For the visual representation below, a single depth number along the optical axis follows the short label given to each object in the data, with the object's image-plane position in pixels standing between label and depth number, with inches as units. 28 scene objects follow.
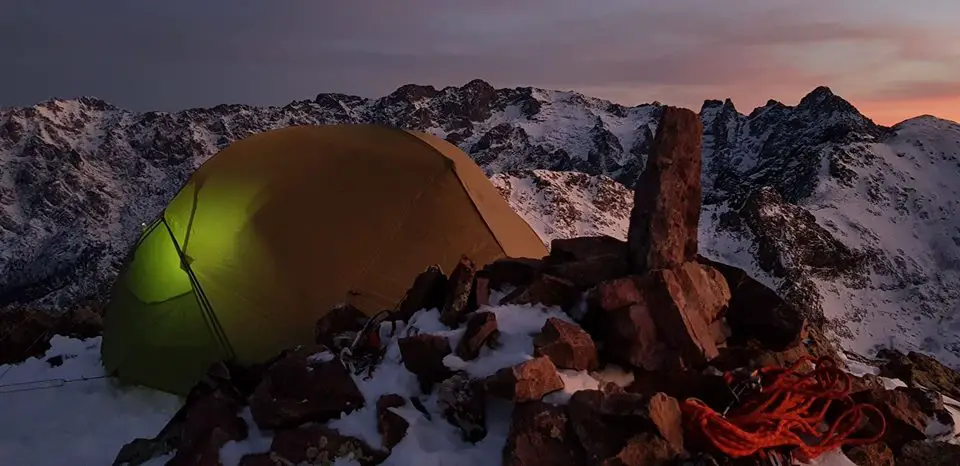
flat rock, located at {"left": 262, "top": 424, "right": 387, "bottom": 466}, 218.5
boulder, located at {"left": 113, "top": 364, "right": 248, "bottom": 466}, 227.9
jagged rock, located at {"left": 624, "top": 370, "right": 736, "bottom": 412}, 219.3
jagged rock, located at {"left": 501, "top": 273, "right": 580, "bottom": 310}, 252.1
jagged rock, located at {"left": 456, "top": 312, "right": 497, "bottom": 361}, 229.9
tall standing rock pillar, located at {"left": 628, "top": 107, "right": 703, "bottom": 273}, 251.1
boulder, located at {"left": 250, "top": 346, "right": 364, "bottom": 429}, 232.5
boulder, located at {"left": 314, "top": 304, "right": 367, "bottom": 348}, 289.6
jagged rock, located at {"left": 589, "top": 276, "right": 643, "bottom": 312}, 234.8
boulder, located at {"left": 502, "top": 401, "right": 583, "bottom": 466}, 193.9
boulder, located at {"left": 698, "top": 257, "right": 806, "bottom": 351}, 246.8
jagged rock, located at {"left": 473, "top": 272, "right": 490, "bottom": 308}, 258.7
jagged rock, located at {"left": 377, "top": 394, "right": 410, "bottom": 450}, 220.2
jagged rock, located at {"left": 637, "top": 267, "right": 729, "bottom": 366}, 227.3
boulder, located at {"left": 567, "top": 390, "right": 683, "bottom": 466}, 190.5
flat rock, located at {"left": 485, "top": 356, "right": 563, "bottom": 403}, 203.6
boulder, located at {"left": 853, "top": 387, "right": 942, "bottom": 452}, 231.5
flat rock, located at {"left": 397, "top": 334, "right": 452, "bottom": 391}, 233.1
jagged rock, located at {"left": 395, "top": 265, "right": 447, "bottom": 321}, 277.4
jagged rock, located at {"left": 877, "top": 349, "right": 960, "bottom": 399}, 346.3
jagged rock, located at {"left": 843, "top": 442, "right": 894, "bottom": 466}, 217.3
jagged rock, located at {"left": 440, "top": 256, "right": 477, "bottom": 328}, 253.8
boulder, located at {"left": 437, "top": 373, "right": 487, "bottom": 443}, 217.5
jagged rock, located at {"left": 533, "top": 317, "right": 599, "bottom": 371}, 221.5
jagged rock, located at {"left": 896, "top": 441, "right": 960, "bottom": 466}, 223.7
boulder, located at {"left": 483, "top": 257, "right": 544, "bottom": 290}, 275.7
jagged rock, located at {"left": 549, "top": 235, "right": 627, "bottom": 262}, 277.1
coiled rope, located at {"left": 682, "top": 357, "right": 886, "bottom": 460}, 199.9
